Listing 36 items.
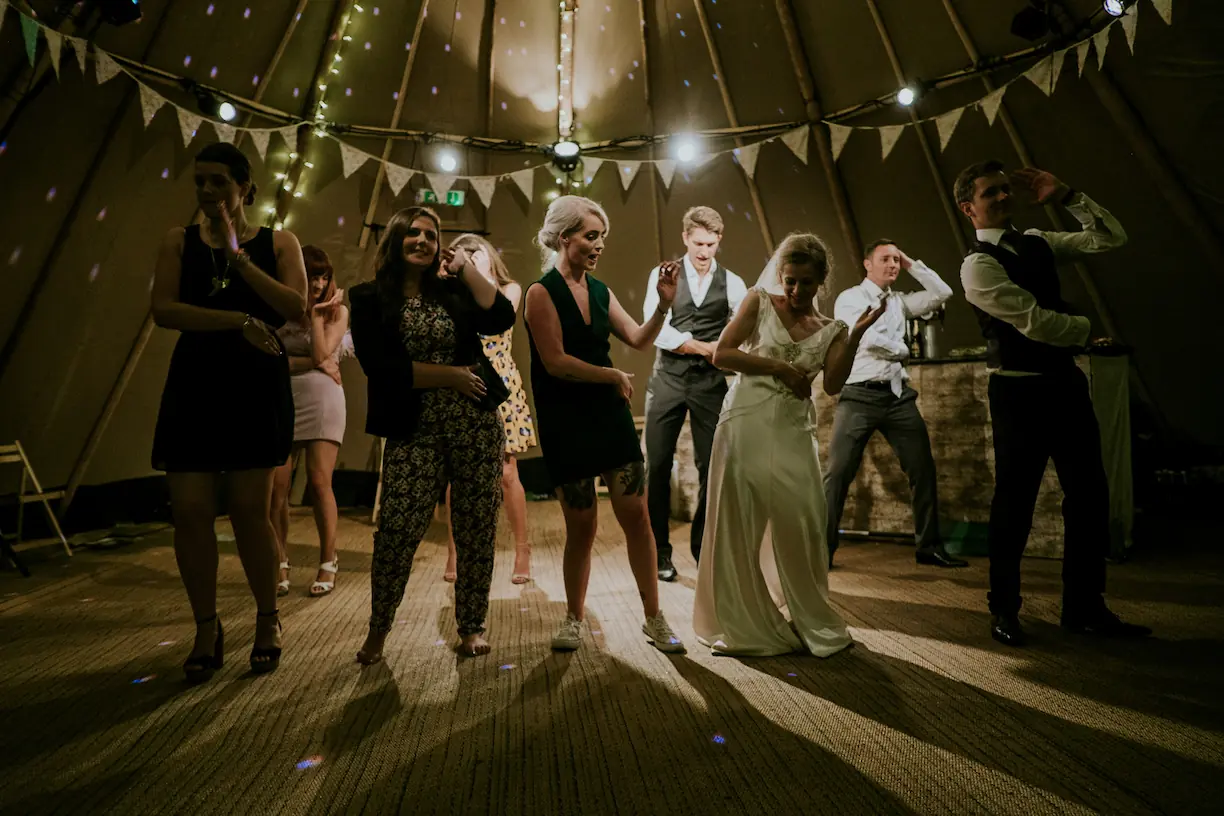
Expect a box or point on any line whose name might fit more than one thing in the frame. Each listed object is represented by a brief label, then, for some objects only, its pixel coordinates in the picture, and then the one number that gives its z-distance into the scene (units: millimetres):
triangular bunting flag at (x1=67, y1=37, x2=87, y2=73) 3492
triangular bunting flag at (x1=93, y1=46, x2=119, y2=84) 3664
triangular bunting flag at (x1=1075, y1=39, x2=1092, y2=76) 3974
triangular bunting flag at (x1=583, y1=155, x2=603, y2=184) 5805
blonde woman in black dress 2078
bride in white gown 2180
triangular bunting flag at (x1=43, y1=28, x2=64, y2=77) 3301
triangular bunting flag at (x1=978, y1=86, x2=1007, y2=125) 4444
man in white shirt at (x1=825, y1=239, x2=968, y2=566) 3322
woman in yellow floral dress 3175
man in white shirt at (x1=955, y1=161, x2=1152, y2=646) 2205
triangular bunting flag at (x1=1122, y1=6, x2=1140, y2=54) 3676
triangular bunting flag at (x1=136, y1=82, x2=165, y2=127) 4000
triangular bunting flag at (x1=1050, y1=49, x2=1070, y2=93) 4160
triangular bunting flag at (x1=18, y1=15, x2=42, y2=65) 3127
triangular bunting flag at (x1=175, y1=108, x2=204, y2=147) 4344
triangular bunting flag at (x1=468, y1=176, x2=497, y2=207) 5719
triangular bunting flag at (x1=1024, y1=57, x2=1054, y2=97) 4246
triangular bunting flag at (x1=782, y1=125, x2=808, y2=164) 5258
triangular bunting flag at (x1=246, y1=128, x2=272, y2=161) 4832
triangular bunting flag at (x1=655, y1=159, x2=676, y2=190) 5684
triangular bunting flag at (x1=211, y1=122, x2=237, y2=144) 4656
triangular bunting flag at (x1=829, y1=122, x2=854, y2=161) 5165
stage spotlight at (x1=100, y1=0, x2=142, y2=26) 3388
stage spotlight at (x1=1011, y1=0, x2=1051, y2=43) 3953
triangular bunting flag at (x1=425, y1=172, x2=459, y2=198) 5680
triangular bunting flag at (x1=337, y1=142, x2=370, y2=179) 5262
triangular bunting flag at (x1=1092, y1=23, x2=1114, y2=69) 3852
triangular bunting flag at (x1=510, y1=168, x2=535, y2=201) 5793
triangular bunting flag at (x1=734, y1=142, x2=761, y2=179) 5488
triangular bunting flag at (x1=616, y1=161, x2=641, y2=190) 5738
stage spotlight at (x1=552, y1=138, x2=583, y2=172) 5711
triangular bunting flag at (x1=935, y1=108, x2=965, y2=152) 4682
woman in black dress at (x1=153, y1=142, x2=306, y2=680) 1885
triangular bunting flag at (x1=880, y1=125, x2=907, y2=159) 4941
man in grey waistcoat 3100
